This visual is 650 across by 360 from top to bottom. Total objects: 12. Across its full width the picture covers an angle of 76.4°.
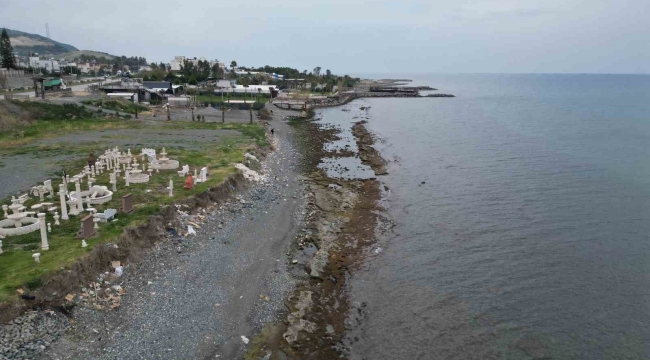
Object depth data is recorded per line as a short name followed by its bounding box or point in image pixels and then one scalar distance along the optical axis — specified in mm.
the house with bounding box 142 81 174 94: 90112
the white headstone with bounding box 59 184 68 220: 19536
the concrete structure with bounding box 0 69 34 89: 76700
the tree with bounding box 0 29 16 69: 103750
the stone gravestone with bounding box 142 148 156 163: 32344
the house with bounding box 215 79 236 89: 104375
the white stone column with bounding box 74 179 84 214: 20766
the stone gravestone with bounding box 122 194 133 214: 21108
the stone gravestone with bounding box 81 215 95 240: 17734
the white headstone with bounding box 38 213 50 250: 16438
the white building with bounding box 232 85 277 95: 102438
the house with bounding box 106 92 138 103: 76862
